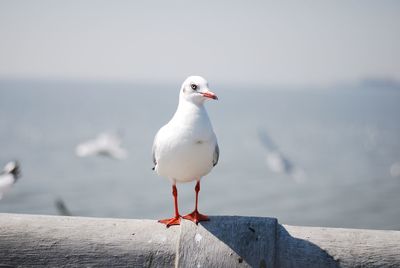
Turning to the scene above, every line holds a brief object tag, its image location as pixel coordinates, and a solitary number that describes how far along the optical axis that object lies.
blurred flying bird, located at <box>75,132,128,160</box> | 9.21
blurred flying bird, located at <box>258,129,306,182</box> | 13.35
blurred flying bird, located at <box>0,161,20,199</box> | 3.66
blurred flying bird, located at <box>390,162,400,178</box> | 19.31
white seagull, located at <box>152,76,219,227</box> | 3.06
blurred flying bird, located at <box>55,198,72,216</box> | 5.86
